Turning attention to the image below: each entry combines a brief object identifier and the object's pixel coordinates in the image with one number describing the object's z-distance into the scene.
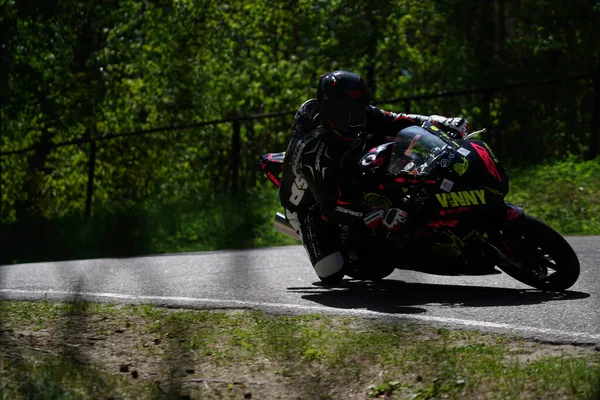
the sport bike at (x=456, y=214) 15.55
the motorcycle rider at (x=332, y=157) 17.05
